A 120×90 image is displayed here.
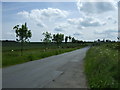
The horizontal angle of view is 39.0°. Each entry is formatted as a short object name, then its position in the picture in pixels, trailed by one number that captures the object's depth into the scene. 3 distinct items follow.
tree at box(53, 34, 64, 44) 70.44
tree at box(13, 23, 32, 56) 29.03
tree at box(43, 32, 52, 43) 49.22
